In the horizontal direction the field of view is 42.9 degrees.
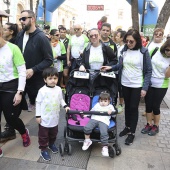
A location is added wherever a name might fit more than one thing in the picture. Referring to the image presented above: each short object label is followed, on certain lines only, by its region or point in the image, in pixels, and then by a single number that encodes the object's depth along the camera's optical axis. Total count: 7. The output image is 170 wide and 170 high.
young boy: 2.94
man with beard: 3.20
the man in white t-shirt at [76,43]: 5.79
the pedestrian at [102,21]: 6.59
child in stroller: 3.04
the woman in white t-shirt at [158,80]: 3.60
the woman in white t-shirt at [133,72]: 3.43
